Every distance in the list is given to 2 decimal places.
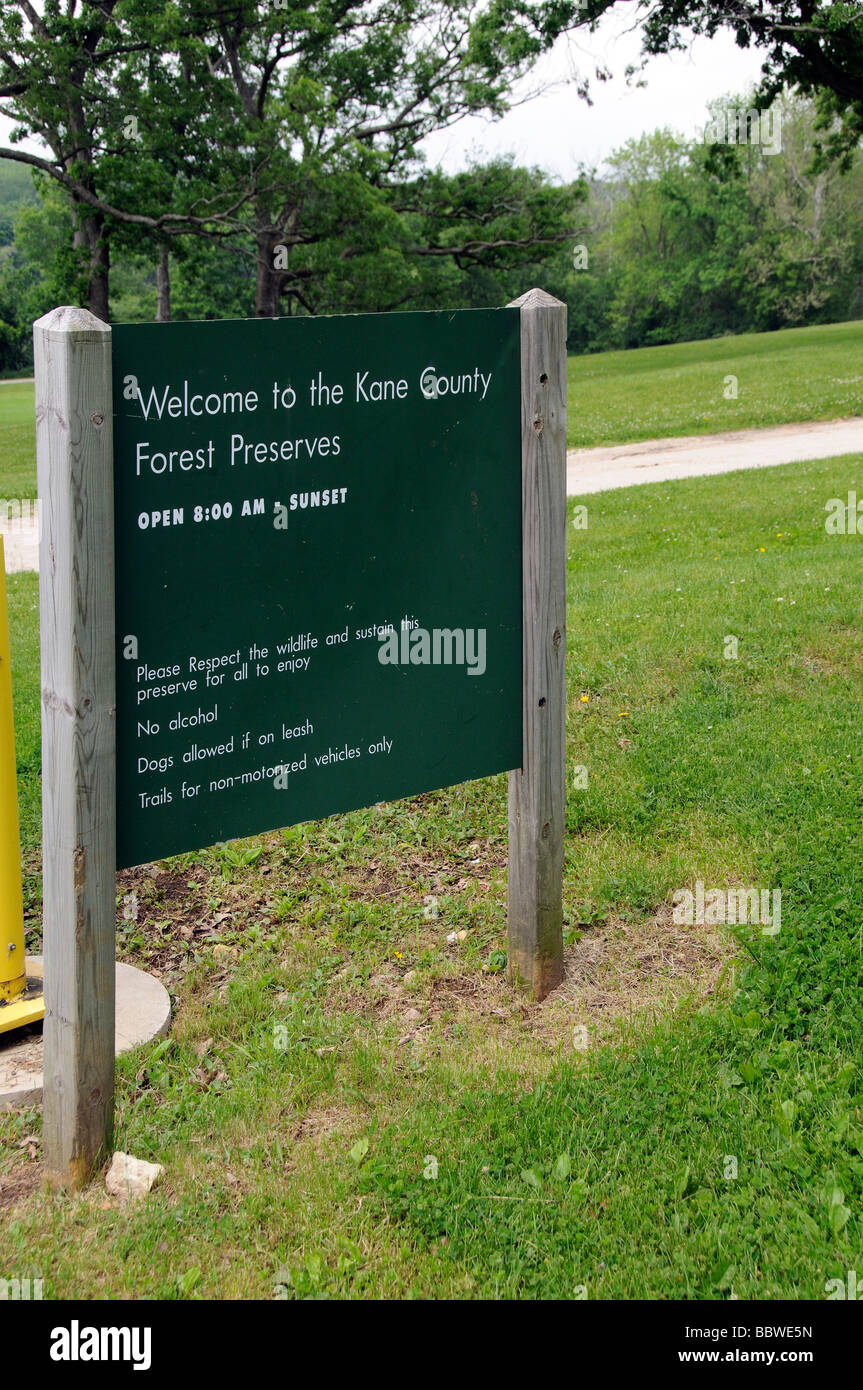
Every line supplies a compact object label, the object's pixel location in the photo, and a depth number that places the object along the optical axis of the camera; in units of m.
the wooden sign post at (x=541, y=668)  3.81
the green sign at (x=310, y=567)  3.05
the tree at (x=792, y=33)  12.94
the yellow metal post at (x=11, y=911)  3.76
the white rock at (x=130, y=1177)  3.11
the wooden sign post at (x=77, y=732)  2.80
